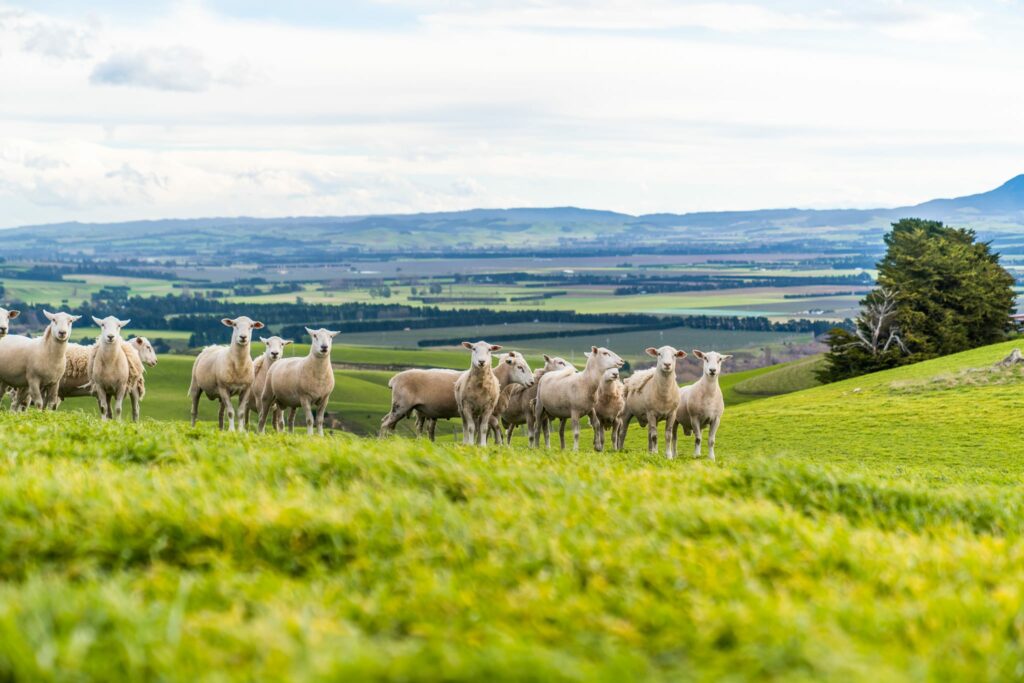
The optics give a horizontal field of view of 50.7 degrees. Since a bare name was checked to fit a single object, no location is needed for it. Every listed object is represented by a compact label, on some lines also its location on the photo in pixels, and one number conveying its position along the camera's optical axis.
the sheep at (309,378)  23.97
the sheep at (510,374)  26.09
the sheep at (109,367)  25.28
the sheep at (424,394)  25.22
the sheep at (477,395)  23.81
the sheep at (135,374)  27.92
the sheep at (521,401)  28.88
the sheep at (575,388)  25.31
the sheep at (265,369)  24.14
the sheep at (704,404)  25.38
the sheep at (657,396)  24.30
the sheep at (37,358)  26.22
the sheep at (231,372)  24.88
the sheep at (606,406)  25.70
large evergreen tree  71.88
